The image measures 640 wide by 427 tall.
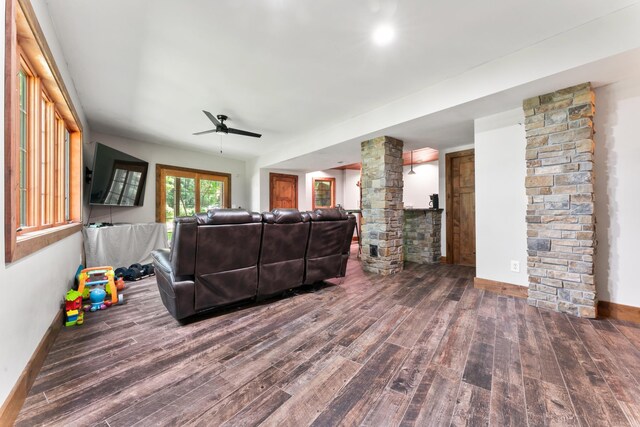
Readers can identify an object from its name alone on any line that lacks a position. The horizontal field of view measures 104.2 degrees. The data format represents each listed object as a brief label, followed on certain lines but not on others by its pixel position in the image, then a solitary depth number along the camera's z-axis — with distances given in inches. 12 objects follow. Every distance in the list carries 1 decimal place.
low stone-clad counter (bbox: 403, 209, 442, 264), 185.2
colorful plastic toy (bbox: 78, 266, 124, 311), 99.3
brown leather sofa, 82.6
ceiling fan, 146.8
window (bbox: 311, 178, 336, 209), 328.2
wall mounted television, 150.5
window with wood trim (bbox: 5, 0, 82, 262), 46.9
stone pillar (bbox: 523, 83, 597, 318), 90.8
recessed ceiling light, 82.8
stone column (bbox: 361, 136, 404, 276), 154.9
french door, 220.2
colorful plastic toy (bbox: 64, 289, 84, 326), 84.6
